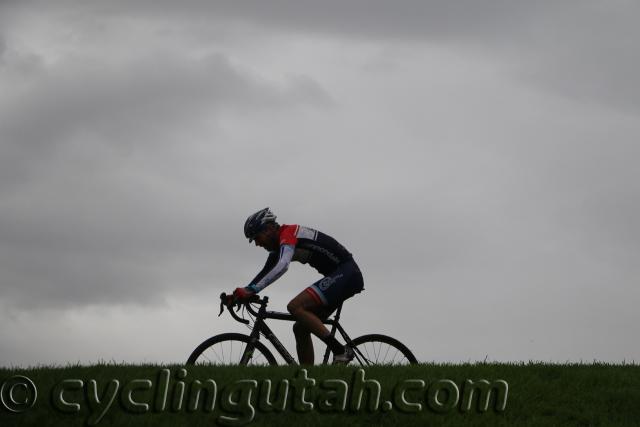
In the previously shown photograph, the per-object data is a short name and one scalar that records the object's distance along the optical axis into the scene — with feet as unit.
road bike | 46.57
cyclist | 46.52
